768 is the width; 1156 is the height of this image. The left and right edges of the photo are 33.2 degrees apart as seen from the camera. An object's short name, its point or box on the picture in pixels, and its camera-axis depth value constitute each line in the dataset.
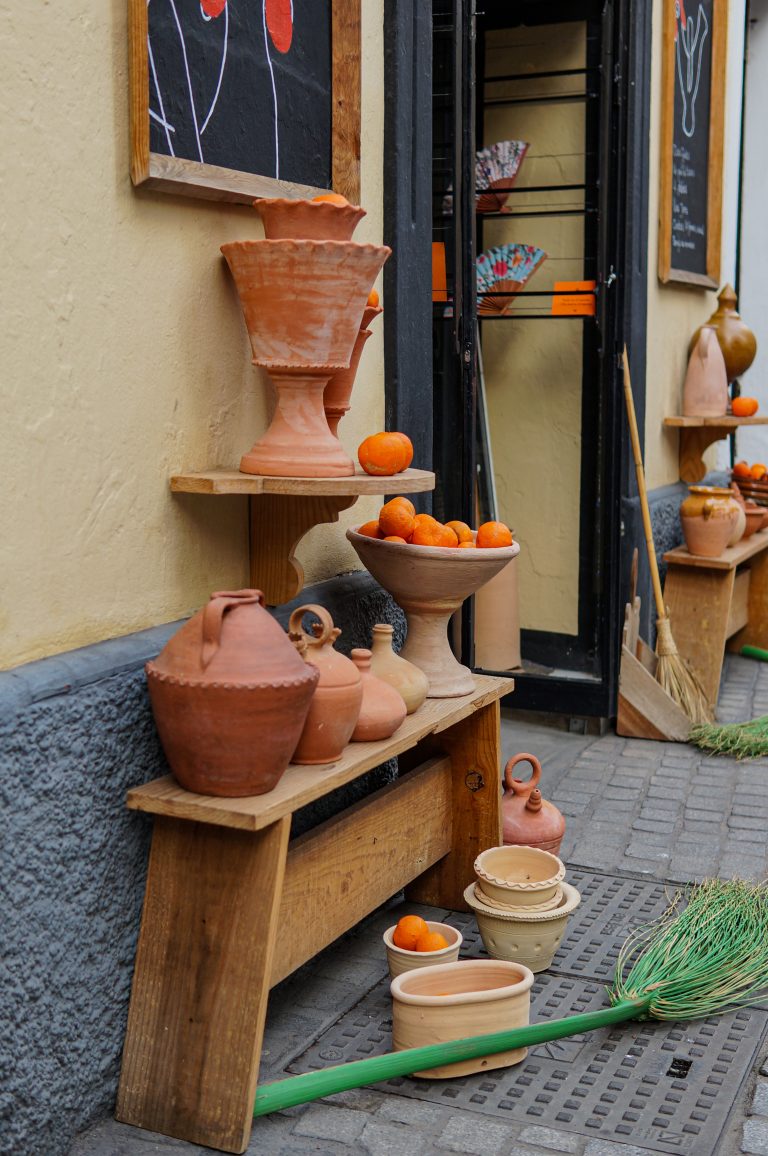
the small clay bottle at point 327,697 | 2.54
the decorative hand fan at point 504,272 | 5.23
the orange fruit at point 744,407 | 6.23
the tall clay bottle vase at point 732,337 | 6.39
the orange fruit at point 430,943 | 2.85
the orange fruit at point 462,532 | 3.19
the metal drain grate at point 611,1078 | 2.45
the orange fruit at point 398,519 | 3.12
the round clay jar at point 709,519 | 5.67
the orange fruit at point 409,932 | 2.87
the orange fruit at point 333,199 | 2.66
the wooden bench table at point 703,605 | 5.64
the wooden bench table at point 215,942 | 2.34
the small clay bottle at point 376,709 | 2.75
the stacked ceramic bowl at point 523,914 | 3.00
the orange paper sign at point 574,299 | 5.26
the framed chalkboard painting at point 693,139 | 5.77
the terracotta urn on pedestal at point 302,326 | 2.60
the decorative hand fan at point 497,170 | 5.17
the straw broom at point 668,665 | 5.27
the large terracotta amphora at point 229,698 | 2.28
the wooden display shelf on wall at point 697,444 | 6.31
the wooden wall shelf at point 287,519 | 2.79
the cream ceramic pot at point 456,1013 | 2.59
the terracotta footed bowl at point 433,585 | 3.08
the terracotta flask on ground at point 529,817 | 3.50
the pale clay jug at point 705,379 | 6.15
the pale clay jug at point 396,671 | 2.97
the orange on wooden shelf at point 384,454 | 2.86
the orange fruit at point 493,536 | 3.16
